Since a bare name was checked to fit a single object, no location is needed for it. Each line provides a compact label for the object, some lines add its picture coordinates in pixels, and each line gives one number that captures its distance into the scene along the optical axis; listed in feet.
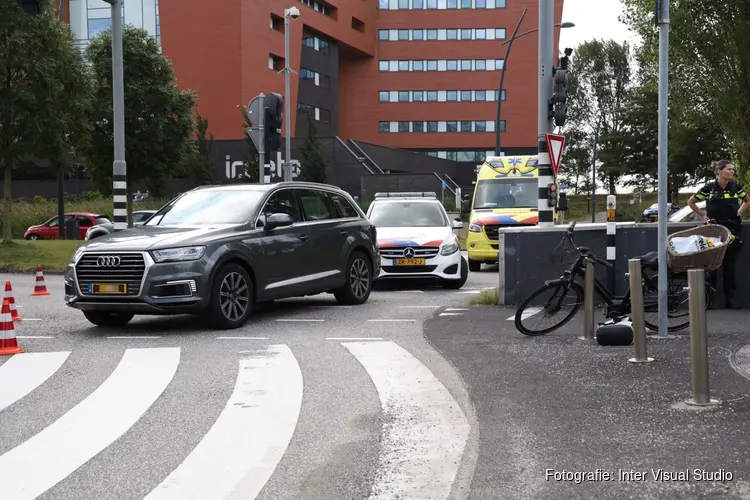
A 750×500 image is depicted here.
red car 126.62
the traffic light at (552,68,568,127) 46.03
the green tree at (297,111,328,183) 174.09
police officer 37.68
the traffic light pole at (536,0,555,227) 46.06
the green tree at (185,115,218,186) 168.04
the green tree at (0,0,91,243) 81.76
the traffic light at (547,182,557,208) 45.55
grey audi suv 33.42
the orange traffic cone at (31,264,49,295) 51.96
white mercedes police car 52.19
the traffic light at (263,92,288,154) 56.75
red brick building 253.85
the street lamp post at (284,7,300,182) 80.13
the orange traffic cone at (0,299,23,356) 29.27
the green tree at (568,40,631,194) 269.44
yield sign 45.14
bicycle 30.89
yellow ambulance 66.54
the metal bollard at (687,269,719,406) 19.72
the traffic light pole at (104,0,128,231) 59.11
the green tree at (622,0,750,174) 98.63
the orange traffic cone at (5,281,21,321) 30.78
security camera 90.58
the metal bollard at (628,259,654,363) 25.14
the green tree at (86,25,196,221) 110.11
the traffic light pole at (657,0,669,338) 28.07
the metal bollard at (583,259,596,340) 30.73
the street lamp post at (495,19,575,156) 93.46
